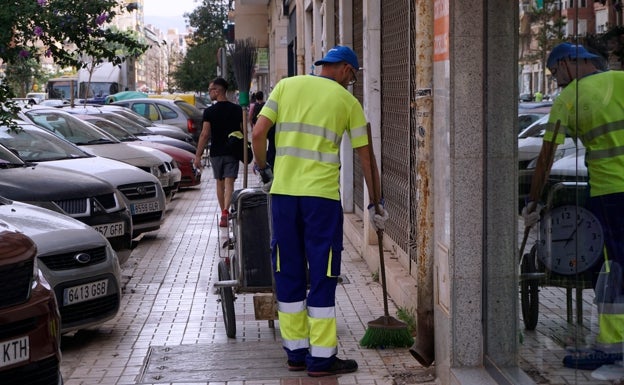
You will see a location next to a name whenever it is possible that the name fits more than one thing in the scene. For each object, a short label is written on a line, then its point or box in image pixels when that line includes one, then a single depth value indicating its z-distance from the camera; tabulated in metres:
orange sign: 6.38
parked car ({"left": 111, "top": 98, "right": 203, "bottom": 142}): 28.81
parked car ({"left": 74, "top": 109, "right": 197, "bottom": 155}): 20.97
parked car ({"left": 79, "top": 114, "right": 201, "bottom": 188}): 18.95
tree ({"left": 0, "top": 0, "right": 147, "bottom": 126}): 11.41
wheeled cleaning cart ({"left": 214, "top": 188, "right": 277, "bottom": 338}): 7.89
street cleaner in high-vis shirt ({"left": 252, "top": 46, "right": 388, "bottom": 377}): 6.90
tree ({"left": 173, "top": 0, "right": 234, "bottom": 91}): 71.62
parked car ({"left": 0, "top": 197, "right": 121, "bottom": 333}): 7.67
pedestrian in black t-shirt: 14.14
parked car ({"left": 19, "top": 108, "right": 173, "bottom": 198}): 15.45
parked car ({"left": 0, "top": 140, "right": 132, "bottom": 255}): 9.64
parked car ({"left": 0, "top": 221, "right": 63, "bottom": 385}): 5.41
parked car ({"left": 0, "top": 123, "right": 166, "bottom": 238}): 12.10
